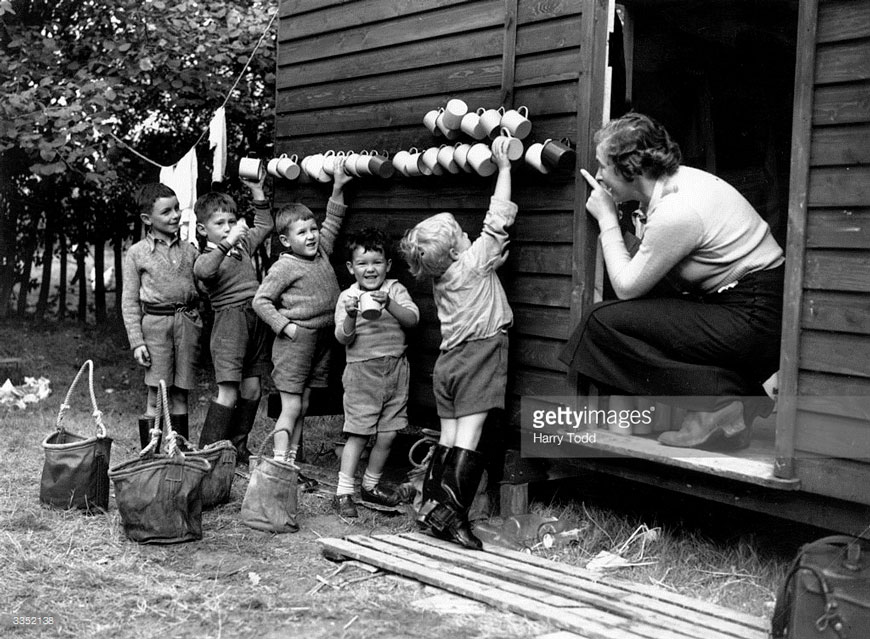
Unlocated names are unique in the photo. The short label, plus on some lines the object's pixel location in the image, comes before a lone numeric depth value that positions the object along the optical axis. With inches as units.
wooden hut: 142.8
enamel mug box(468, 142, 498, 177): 194.1
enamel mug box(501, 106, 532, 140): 188.2
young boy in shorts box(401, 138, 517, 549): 186.2
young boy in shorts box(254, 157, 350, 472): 222.8
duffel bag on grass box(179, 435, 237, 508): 201.3
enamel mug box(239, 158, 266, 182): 247.9
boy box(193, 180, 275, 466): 235.6
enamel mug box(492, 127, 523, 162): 187.0
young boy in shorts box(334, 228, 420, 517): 205.2
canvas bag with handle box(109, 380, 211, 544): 176.4
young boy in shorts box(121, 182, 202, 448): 235.8
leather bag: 116.4
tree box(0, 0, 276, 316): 337.4
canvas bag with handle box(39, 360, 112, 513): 195.6
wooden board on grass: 136.6
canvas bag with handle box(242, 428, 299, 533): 191.5
